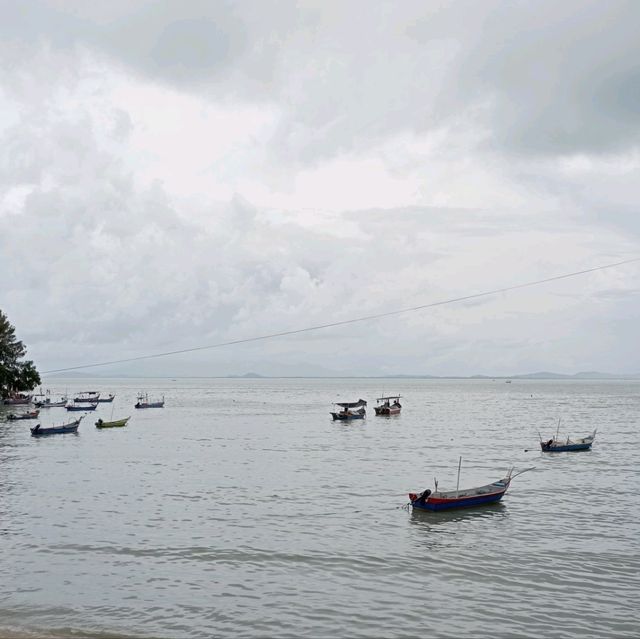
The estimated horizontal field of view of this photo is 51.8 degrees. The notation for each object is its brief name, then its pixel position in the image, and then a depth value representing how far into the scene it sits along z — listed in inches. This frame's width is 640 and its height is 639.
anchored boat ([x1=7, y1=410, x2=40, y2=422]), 3929.6
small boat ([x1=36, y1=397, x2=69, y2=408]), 5332.2
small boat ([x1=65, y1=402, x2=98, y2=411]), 4913.1
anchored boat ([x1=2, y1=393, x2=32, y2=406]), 5211.6
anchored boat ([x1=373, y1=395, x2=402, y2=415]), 4491.1
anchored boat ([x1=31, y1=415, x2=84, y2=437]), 3006.9
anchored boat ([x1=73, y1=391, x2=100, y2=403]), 5654.5
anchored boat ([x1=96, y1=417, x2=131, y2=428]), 3444.9
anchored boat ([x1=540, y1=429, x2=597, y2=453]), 2399.1
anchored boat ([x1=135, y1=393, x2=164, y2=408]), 5226.9
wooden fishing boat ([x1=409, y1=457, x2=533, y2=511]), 1354.6
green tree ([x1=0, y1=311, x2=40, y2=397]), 4744.1
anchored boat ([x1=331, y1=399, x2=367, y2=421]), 3996.1
